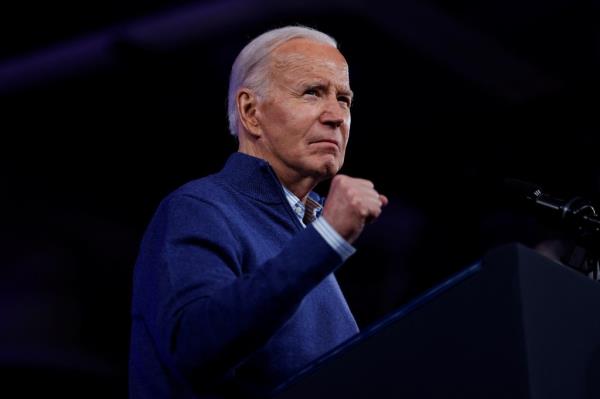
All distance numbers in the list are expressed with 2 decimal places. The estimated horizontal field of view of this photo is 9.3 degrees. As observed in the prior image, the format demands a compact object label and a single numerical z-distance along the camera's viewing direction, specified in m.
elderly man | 5.19
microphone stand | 5.40
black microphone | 5.40
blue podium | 4.98
